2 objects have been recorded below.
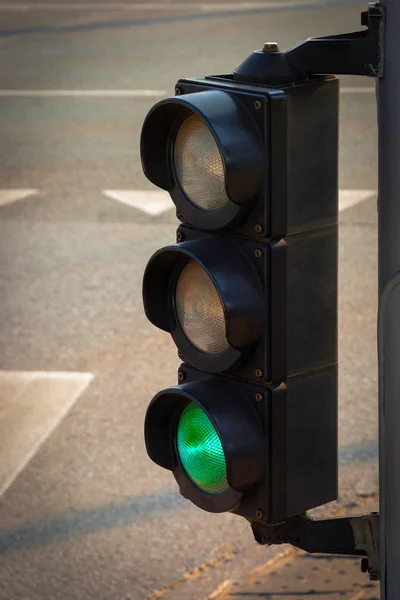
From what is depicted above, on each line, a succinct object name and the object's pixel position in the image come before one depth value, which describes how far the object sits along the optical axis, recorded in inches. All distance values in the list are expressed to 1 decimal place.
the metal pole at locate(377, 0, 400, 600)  89.5
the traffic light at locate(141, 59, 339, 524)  93.1
